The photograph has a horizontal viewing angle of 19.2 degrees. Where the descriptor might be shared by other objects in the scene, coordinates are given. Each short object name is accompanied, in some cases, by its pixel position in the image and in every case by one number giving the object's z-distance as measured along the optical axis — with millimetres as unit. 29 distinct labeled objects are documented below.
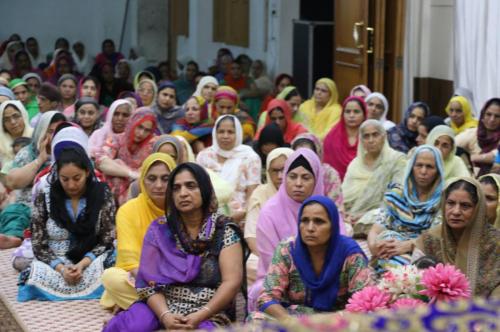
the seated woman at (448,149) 8546
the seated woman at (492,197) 6373
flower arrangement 4666
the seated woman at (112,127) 9455
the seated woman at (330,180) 8125
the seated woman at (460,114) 10836
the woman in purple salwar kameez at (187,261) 5603
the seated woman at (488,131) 9902
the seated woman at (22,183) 8458
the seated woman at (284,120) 10703
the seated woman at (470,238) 5737
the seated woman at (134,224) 6368
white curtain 11083
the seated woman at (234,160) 8643
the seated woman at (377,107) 11247
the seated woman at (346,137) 10251
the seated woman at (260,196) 7001
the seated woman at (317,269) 5274
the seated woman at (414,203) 7118
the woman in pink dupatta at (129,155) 9090
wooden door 12778
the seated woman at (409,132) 10641
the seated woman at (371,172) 9121
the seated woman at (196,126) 10682
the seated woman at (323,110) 12202
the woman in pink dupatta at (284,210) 6266
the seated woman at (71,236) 6866
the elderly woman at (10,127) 9599
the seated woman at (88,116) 10015
